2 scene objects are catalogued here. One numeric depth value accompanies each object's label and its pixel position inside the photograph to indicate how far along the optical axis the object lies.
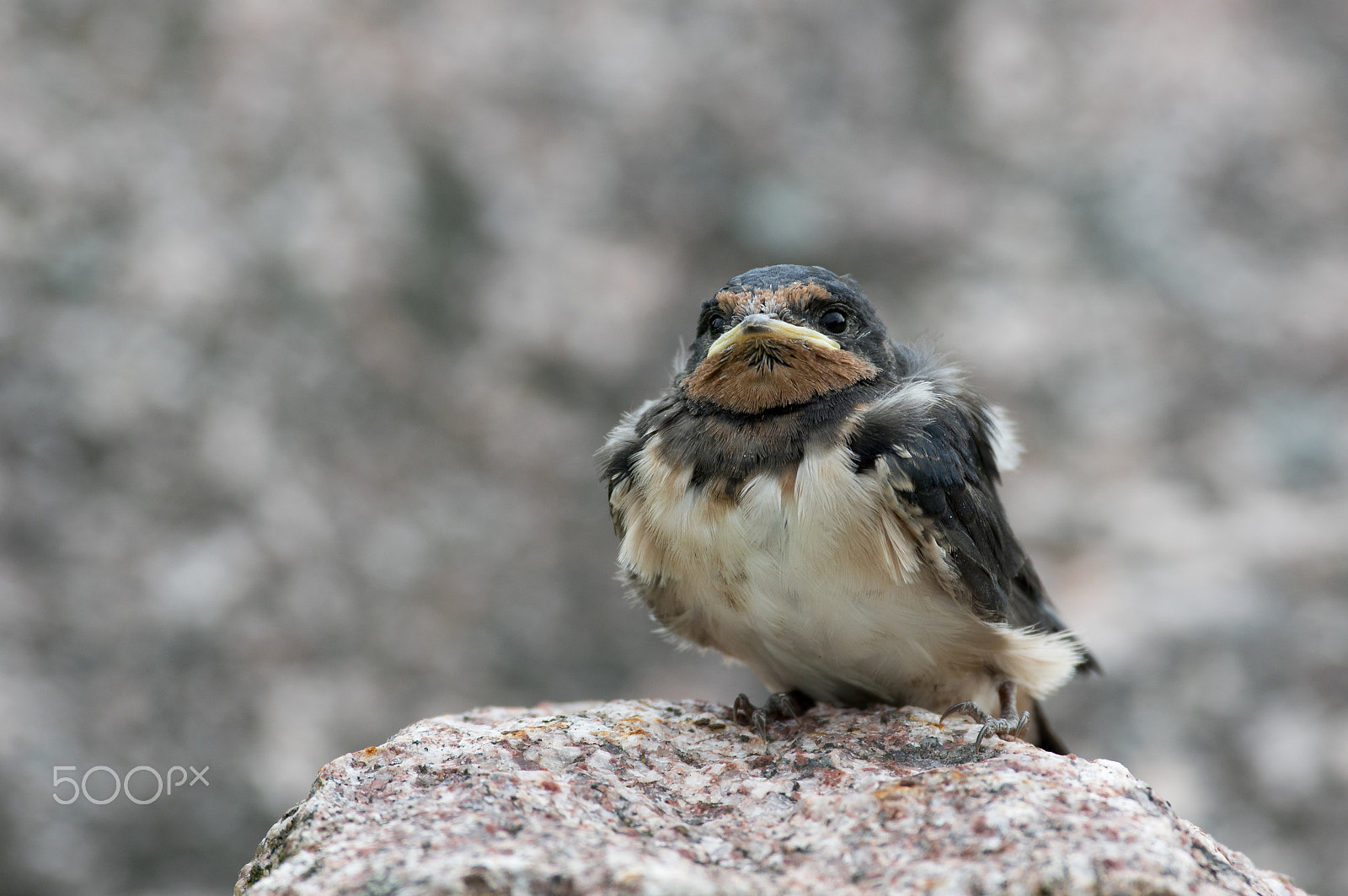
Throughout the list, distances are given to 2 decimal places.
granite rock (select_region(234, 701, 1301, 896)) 2.04
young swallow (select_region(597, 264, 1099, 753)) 2.07
